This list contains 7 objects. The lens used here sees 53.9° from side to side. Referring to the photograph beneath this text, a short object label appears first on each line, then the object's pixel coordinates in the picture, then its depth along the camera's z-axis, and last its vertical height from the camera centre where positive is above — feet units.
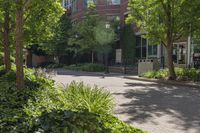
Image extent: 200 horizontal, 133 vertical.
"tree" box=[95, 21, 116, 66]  72.34 +9.12
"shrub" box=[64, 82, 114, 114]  13.59 -2.84
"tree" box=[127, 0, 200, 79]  38.98 +8.87
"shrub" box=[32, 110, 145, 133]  10.04 -3.33
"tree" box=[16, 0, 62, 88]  17.40 +5.03
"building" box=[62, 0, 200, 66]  57.87 +6.74
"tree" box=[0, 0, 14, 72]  26.80 +4.00
